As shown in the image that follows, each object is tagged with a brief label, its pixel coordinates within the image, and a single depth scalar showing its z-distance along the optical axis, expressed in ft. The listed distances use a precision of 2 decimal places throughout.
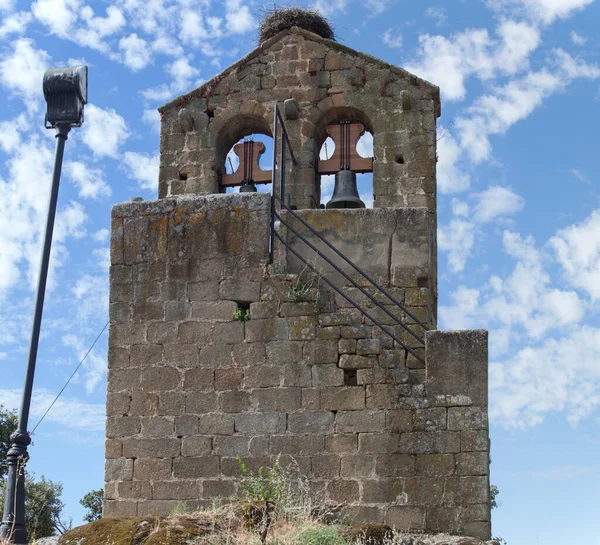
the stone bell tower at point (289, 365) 35.19
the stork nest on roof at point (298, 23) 52.95
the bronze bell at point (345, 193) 47.14
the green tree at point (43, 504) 58.84
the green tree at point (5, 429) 69.54
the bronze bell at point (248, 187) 49.24
